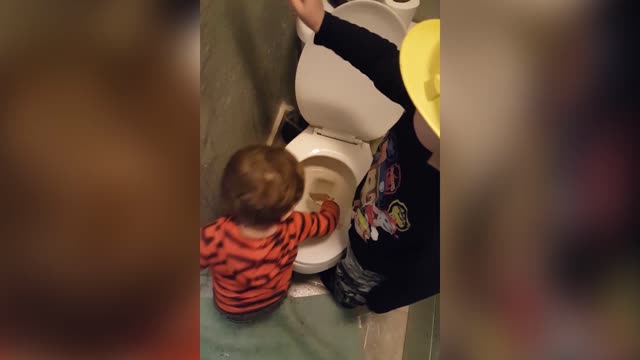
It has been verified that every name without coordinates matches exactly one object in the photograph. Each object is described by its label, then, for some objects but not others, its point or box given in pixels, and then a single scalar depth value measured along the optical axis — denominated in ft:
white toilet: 2.34
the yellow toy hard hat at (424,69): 1.75
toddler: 1.70
